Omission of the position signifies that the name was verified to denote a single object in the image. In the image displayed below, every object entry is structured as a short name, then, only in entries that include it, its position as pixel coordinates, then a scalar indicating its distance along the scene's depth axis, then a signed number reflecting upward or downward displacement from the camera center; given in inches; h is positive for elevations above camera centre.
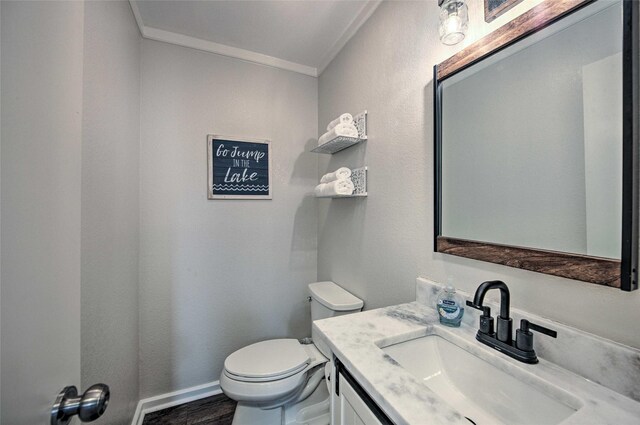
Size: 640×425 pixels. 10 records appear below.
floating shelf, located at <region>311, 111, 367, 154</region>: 57.7 +17.2
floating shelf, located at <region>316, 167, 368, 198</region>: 57.7 +7.1
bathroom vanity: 21.1 -16.3
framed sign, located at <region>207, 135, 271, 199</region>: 69.6 +12.7
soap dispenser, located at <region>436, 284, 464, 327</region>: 34.2 -13.5
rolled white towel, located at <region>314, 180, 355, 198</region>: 57.6 +5.6
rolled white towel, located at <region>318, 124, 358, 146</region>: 57.4 +18.8
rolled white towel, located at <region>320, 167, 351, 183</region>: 59.1 +9.0
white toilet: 48.9 -34.0
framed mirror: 22.8 +7.8
